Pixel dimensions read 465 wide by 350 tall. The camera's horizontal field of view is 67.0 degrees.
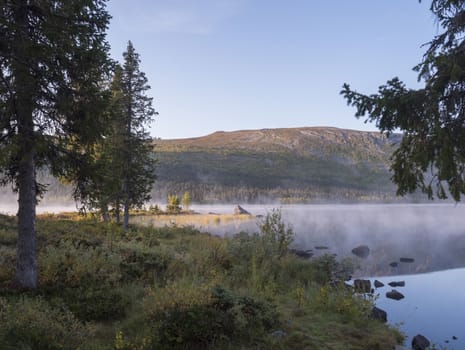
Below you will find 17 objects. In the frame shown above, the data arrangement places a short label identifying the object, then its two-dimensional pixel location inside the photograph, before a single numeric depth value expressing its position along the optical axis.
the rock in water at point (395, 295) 15.54
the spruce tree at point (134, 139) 25.52
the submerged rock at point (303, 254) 22.50
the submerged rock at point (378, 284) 17.18
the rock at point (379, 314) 11.38
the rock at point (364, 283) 15.65
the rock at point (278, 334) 6.51
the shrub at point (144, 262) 10.46
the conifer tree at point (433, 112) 8.62
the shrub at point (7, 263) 8.38
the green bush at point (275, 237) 14.43
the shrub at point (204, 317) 5.75
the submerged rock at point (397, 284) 17.75
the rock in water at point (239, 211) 64.19
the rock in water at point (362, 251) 26.05
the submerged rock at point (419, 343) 9.70
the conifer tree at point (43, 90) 7.72
